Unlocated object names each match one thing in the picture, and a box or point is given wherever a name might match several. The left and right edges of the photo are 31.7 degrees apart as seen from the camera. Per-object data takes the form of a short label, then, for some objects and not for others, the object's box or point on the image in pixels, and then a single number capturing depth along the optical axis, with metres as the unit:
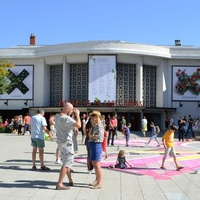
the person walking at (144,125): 25.33
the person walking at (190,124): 24.49
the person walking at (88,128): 7.53
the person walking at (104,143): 11.43
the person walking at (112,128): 17.63
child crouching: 10.03
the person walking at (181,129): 20.81
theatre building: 34.22
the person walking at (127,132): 18.13
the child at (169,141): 10.16
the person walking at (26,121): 25.96
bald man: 7.01
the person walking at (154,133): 18.83
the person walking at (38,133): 9.44
